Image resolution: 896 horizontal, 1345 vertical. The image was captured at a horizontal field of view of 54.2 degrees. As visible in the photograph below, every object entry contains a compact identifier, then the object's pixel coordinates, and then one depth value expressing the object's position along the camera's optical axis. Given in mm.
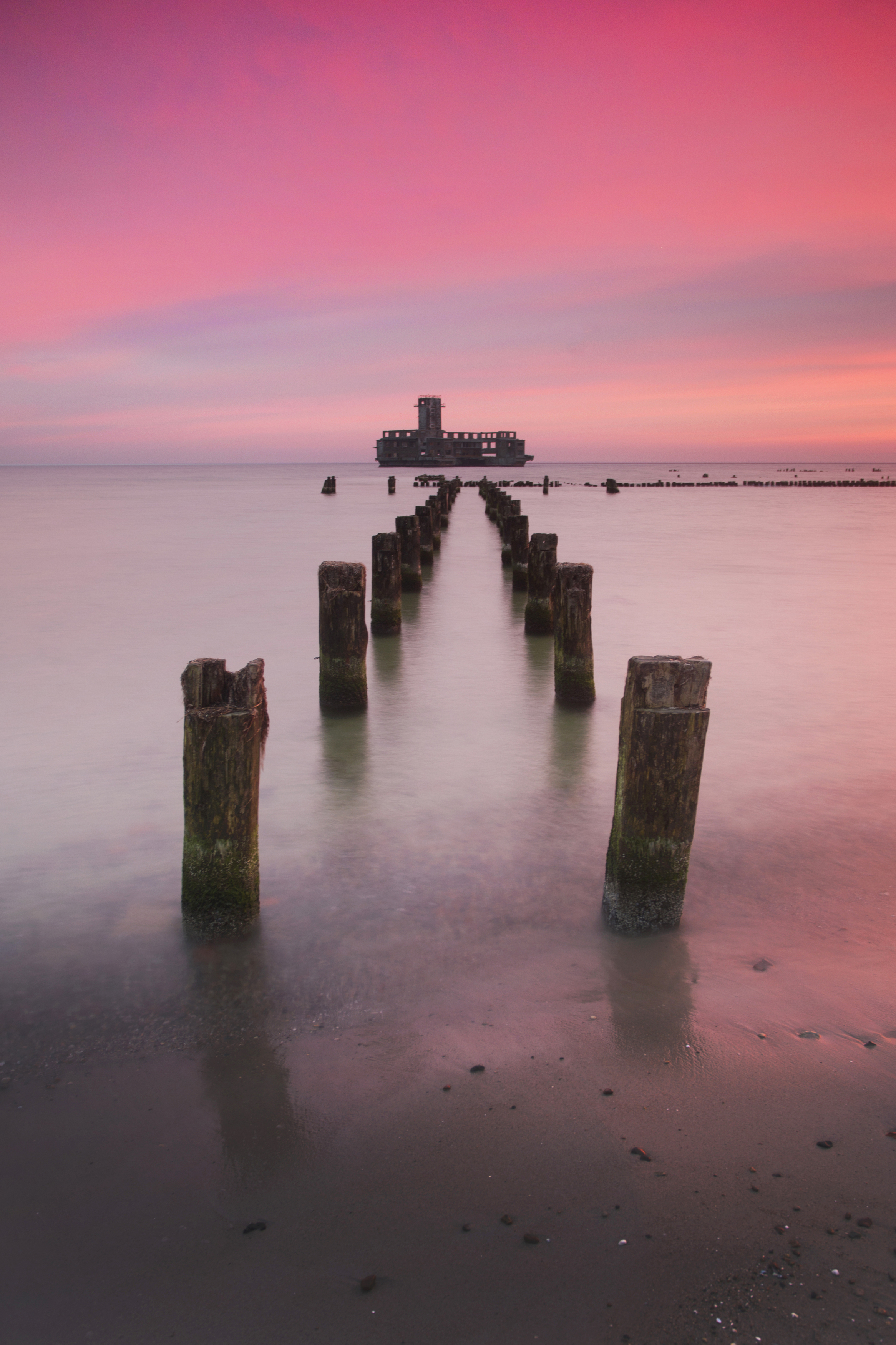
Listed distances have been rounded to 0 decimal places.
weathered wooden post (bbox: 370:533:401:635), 11414
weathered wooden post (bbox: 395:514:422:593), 15859
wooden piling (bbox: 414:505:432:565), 20719
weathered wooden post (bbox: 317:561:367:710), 7715
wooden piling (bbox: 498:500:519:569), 19875
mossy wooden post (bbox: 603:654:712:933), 3752
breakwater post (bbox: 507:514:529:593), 16438
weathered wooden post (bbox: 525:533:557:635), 11203
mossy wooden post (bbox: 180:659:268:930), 3807
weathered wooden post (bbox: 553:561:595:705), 7969
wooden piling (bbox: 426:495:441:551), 24172
